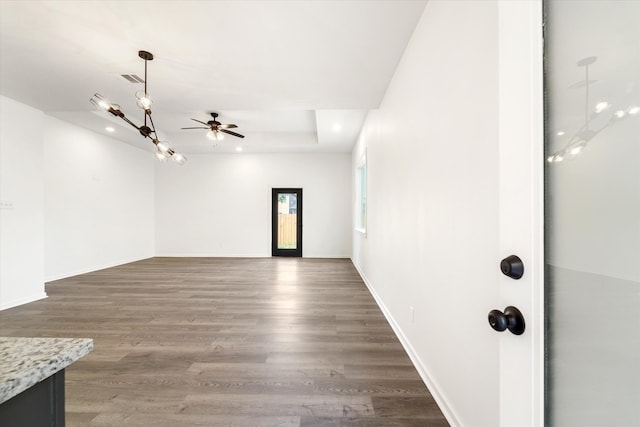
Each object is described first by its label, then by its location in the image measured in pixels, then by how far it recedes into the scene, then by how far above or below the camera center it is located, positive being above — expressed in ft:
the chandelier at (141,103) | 8.20 +3.43
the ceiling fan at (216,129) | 15.48 +4.86
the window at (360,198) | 19.27 +1.06
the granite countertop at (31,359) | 1.65 -1.06
